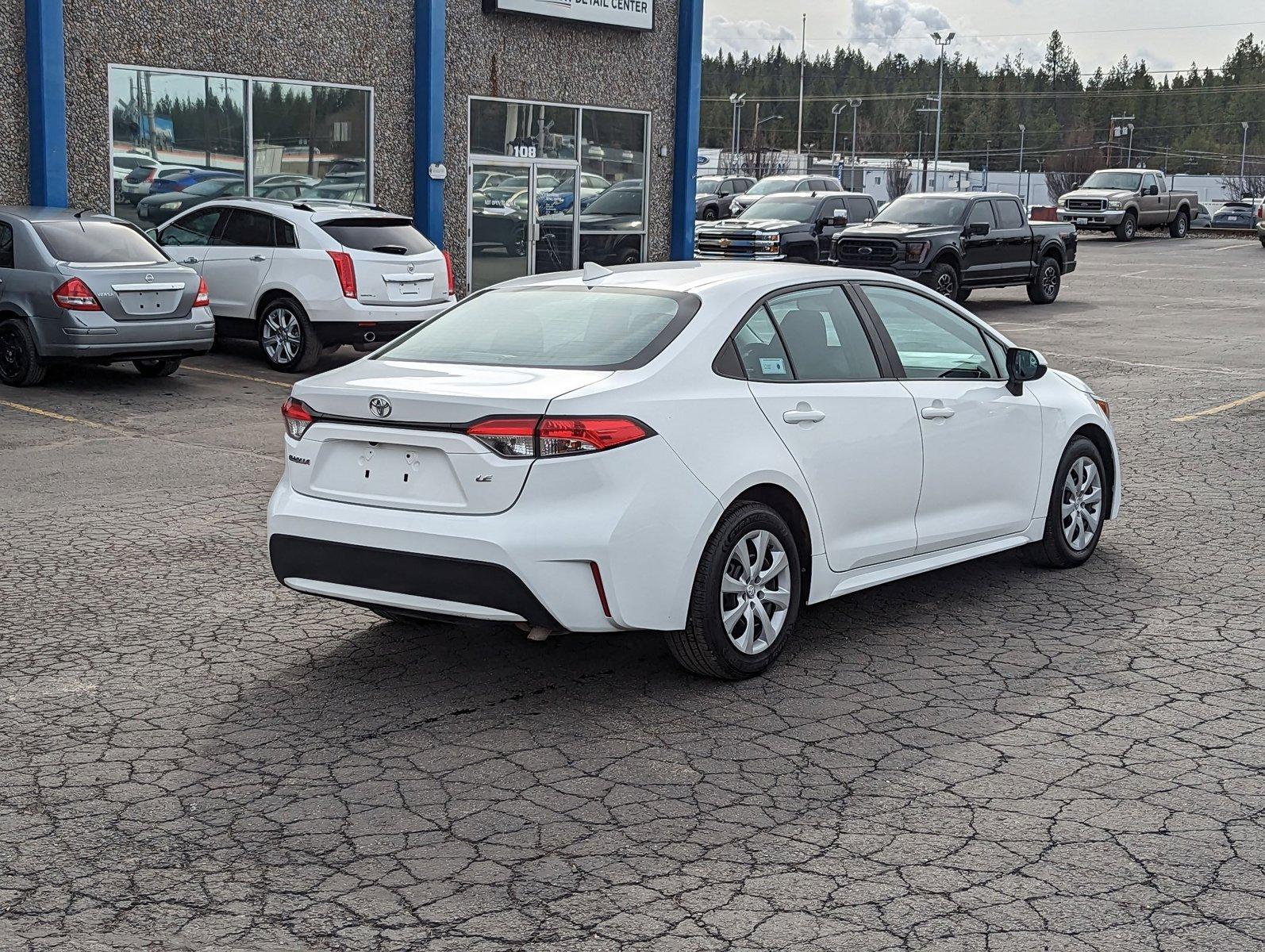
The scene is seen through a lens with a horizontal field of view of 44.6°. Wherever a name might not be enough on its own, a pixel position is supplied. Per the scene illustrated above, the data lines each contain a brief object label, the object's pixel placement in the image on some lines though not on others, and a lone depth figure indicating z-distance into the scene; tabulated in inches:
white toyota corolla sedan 207.9
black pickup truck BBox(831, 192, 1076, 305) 956.0
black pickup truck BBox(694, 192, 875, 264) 1144.2
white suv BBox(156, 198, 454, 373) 589.6
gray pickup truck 1903.3
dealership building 688.4
